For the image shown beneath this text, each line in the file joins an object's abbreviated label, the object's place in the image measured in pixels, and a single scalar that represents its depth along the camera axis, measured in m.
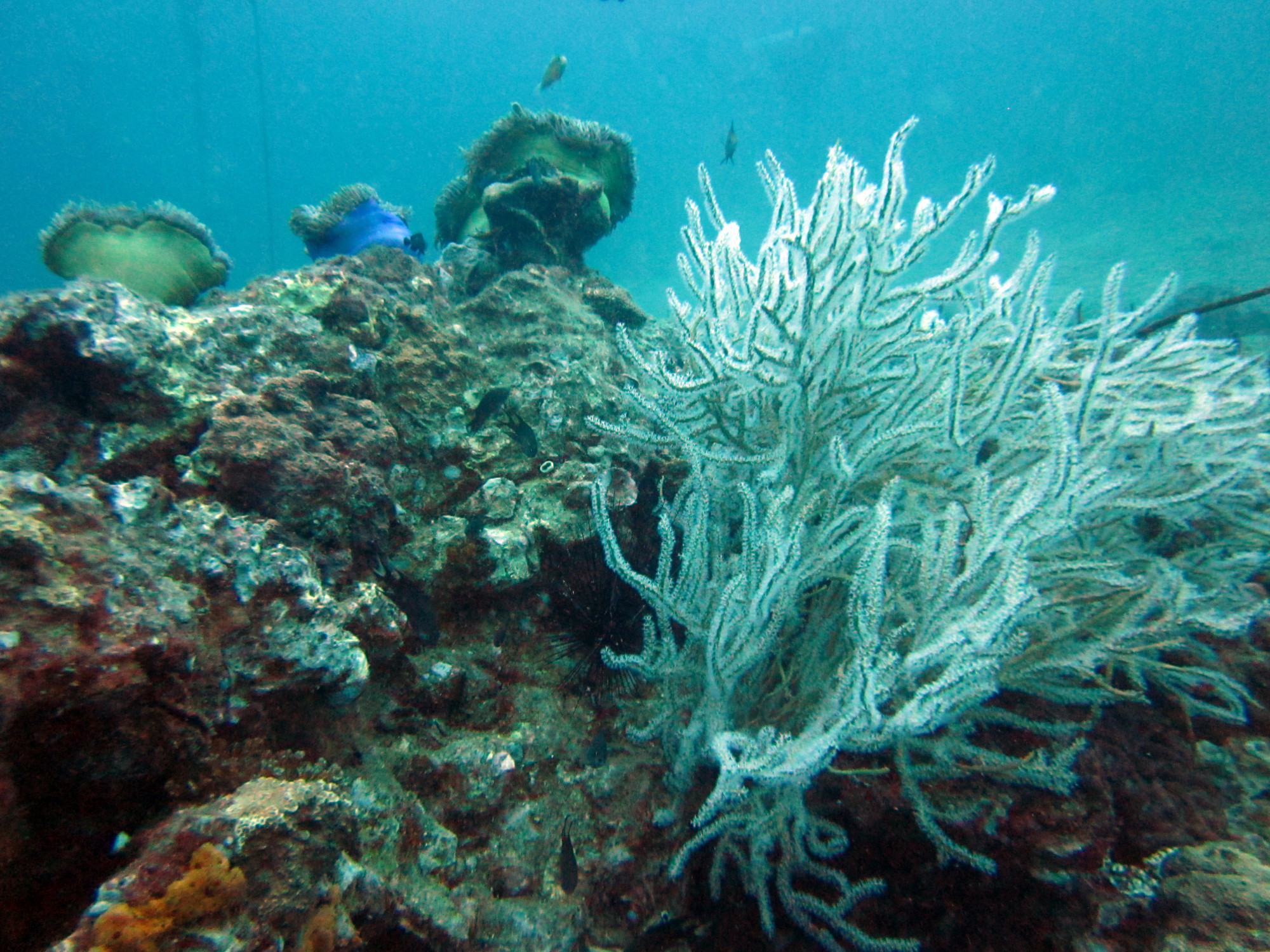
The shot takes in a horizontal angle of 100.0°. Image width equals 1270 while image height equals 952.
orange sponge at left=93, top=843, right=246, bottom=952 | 1.10
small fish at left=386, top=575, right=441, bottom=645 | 2.48
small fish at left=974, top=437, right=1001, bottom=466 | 2.67
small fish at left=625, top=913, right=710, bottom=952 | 2.09
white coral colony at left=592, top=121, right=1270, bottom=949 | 1.87
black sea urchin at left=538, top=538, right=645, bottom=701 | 2.57
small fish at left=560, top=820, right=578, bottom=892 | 1.96
